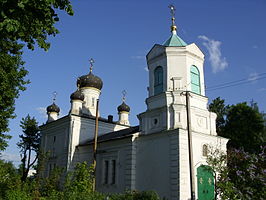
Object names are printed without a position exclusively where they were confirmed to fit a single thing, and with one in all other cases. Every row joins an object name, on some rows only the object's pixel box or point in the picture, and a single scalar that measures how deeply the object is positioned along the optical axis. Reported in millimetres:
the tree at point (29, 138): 33219
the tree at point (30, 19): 6324
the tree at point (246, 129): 24438
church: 16078
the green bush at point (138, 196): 13133
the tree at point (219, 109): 28591
